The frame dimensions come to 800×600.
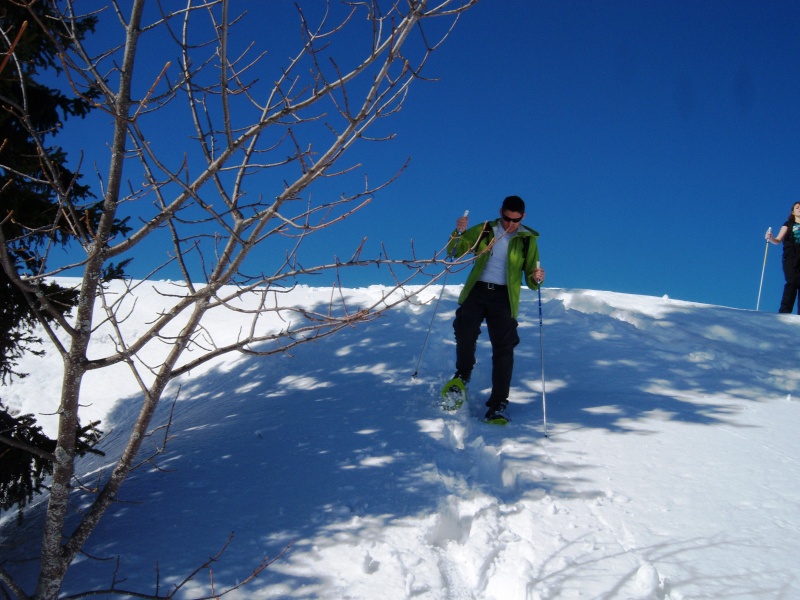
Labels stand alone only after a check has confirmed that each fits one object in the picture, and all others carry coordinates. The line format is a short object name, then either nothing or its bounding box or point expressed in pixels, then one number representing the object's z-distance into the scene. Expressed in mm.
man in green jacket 5711
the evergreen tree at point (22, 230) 4684
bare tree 2494
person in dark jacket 10359
